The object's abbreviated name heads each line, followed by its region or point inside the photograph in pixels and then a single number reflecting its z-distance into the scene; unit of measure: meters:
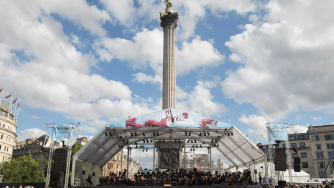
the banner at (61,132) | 19.14
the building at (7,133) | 56.50
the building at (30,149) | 69.18
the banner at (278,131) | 19.25
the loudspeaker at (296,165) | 18.23
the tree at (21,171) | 44.59
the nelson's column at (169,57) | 35.96
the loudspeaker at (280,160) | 17.78
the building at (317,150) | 53.34
